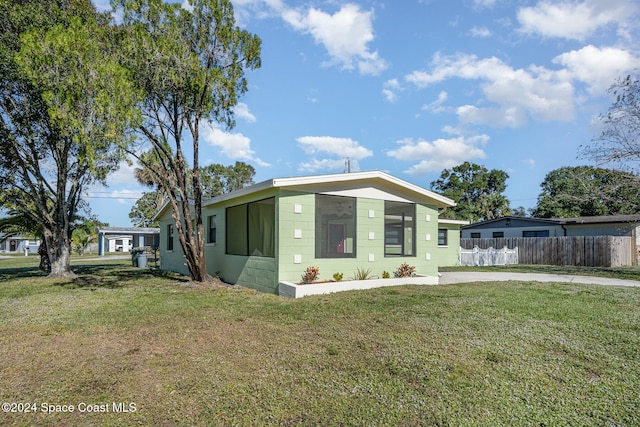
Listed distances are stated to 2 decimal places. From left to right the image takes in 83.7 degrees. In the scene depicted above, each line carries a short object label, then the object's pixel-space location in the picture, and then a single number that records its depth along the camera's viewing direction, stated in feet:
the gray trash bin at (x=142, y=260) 60.85
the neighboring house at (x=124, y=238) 130.64
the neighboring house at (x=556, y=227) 68.23
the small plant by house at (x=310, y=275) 28.63
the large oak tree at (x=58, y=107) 26.53
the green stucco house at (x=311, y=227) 28.76
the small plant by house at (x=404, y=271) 33.86
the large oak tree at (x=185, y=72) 29.17
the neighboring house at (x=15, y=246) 148.97
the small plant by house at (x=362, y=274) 31.37
